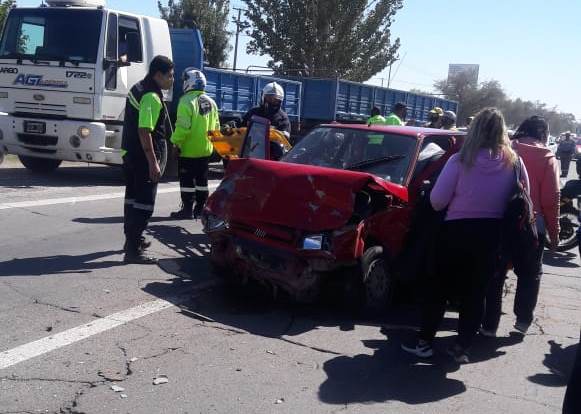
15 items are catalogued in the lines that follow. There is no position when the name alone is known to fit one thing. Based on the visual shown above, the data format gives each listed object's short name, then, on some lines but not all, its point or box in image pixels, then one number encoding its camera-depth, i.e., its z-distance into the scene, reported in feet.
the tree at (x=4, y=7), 60.29
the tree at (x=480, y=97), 201.67
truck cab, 38.91
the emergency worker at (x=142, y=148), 22.12
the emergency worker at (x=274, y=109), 29.94
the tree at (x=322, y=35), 100.48
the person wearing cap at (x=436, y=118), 40.22
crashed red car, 18.04
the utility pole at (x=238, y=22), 105.29
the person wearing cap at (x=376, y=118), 43.09
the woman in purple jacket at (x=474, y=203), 15.85
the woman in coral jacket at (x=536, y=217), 18.31
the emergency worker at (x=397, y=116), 40.37
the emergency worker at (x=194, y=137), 29.04
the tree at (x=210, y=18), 102.89
